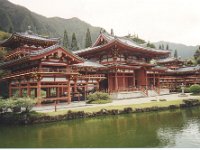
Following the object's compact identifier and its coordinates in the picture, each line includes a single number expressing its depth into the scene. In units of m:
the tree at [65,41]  76.75
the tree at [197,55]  78.84
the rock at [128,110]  20.23
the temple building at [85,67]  23.62
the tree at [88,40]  71.55
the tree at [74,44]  74.50
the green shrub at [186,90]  39.28
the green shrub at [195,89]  33.34
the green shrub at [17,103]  16.61
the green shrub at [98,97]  24.98
